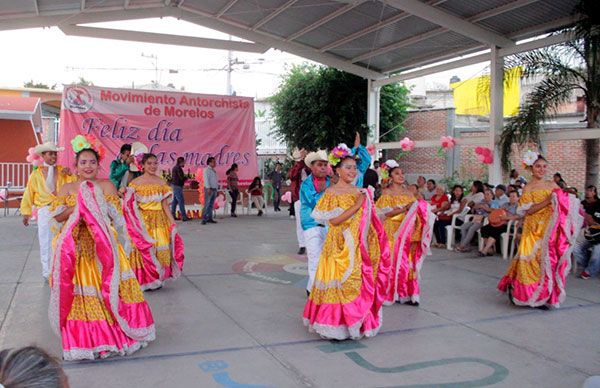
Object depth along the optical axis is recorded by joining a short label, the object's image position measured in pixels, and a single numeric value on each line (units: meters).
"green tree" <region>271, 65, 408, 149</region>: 19.34
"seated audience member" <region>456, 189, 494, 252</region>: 9.99
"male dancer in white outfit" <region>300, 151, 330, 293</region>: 5.57
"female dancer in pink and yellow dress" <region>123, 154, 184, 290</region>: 6.29
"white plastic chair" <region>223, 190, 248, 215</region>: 16.02
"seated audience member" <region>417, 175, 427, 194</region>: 11.95
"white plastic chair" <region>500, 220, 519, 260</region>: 9.43
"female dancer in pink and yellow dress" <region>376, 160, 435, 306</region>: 6.04
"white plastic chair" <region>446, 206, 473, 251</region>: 10.37
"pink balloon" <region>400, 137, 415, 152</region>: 13.04
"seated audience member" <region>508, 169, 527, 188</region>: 10.85
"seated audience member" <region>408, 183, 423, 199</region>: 6.50
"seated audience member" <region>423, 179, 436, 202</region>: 11.64
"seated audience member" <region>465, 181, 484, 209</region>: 10.66
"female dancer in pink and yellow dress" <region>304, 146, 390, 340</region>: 4.64
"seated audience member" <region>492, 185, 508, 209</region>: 9.92
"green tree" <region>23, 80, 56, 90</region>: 46.60
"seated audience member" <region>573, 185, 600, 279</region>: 7.76
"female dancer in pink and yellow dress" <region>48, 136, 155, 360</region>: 4.07
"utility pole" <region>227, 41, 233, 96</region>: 35.69
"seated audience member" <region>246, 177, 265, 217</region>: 16.11
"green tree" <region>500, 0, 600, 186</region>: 9.84
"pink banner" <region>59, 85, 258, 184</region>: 14.30
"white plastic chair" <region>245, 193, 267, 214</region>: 16.05
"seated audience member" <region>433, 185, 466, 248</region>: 10.60
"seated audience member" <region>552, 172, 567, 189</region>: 9.02
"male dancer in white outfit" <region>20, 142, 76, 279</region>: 6.55
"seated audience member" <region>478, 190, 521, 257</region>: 9.52
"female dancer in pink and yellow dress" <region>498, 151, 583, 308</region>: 5.82
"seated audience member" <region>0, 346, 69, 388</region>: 1.26
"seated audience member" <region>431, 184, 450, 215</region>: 10.69
